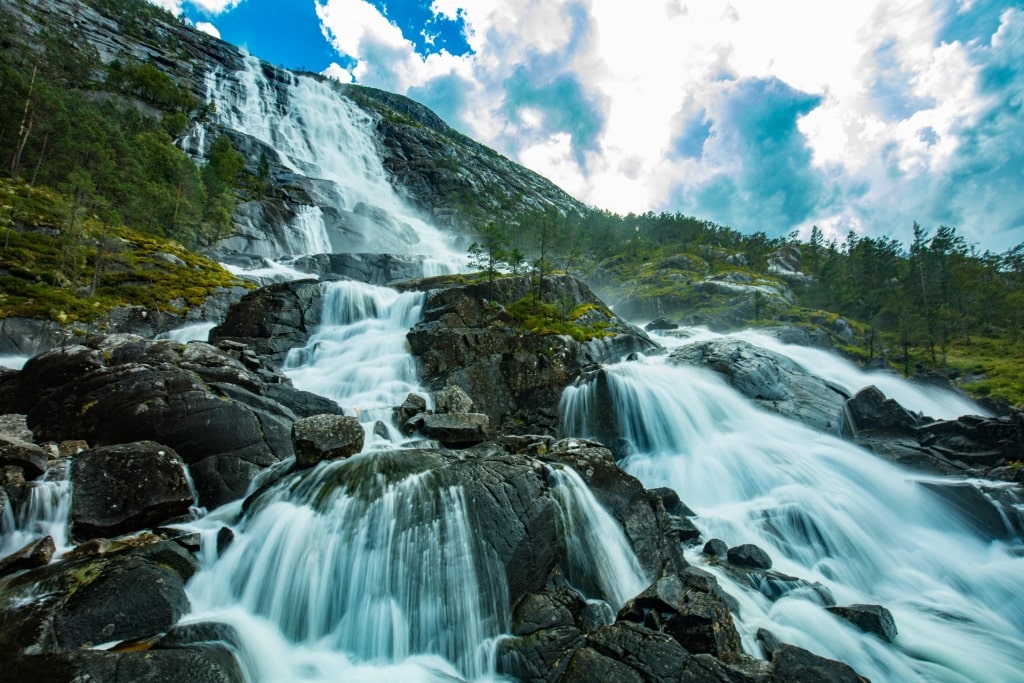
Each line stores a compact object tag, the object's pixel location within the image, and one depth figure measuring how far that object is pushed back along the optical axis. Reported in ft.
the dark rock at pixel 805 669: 18.10
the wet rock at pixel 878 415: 75.20
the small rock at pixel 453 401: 54.90
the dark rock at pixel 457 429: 45.21
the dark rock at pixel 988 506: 45.55
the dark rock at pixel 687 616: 22.67
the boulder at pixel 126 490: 27.32
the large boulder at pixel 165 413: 35.24
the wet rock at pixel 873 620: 29.53
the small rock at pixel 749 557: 38.55
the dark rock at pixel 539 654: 22.15
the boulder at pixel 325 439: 33.73
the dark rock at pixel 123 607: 19.16
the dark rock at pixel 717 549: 39.91
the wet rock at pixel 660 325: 159.43
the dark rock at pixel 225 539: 27.86
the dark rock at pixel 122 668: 15.64
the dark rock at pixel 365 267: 150.30
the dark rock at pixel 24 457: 28.81
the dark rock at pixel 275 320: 77.30
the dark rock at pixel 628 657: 17.79
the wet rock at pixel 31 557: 22.52
